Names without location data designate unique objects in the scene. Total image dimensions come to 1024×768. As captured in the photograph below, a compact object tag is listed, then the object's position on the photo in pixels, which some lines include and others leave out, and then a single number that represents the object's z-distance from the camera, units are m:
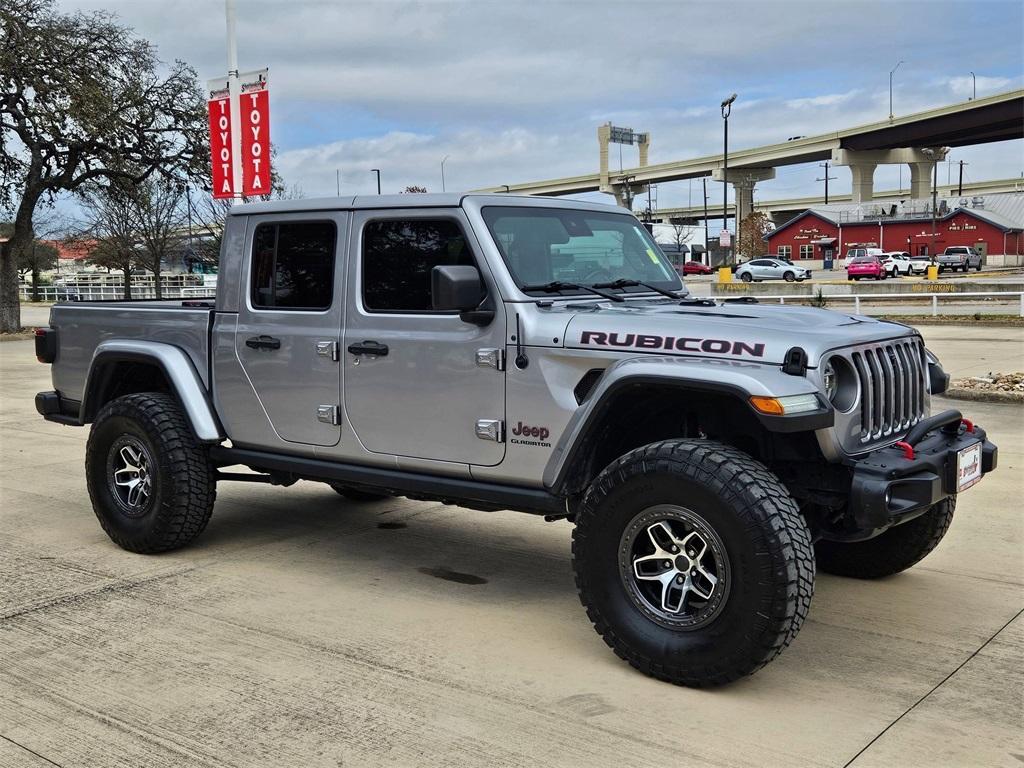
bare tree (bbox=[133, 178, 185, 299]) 38.03
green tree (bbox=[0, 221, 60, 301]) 28.42
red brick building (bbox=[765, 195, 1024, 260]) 84.38
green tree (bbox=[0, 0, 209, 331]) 22.36
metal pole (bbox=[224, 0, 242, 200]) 12.45
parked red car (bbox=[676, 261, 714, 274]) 78.60
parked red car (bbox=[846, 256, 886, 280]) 59.28
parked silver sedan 59.72
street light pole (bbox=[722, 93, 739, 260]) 49.32
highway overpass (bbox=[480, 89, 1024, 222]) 80.88
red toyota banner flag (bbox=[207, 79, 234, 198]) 12.52
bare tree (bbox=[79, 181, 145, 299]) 39.50
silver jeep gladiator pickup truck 3.79
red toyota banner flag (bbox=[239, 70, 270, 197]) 12.22
